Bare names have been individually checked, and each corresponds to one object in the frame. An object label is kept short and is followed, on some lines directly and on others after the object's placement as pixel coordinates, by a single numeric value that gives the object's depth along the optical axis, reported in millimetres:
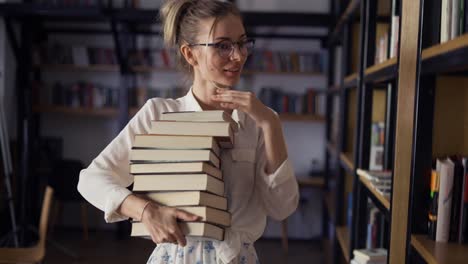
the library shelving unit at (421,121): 1238
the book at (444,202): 1298
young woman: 1203
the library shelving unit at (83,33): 4910
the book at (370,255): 2109
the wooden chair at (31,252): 2930
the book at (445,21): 1254
